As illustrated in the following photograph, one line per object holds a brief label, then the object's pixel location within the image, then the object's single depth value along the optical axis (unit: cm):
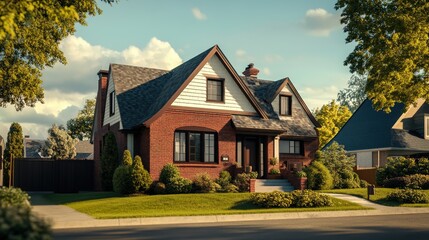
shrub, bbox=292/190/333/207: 2289
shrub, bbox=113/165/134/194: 2614
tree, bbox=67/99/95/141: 6888
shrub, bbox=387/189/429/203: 2519
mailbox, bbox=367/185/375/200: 2528
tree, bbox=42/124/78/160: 6178
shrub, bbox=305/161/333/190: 2930
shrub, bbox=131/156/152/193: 2617
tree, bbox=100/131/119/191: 3092
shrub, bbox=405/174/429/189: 3030
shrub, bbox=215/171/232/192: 2781
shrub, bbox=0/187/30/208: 1303
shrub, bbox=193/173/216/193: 2706
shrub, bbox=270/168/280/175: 3100
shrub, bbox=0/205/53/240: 679
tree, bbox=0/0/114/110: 2600
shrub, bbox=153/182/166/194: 2648
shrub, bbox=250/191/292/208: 2239
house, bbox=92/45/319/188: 2825
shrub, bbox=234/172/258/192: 2812
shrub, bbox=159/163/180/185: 2699
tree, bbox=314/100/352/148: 5684
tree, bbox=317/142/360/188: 3105
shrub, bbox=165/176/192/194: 2672
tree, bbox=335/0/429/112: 2664
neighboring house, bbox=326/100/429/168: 4250
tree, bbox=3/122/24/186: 3349
